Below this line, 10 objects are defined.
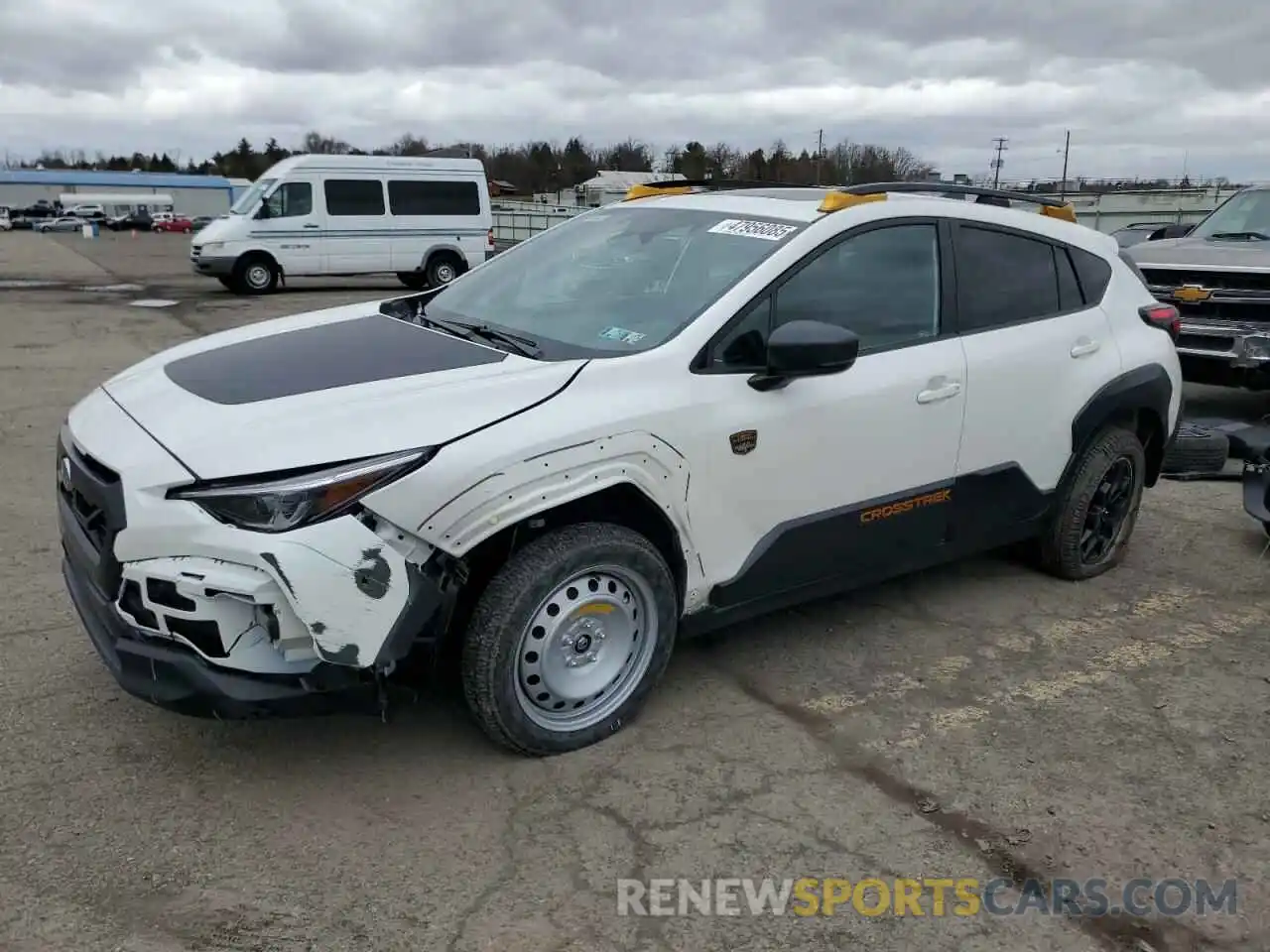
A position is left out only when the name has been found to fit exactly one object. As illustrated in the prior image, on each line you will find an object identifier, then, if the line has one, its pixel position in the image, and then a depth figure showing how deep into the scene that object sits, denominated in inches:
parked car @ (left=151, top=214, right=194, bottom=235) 2610.7
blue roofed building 3575.3
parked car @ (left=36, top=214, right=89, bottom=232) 2390.5
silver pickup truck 311.7
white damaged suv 107.4
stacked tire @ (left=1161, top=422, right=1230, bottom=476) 264.2
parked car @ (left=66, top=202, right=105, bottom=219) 2719.0
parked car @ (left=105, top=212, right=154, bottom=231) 2645.2
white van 737.6
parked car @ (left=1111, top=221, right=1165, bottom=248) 660.4
